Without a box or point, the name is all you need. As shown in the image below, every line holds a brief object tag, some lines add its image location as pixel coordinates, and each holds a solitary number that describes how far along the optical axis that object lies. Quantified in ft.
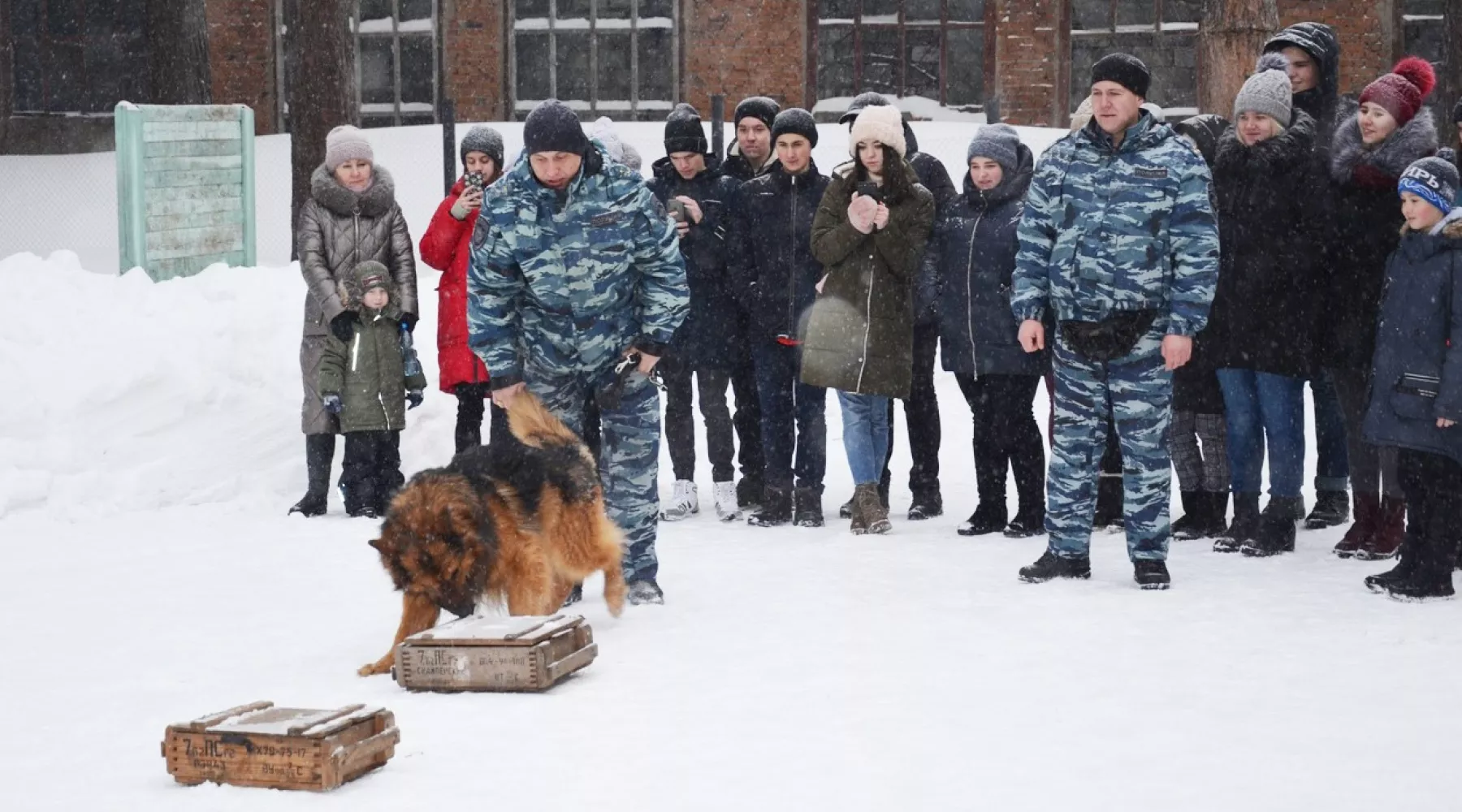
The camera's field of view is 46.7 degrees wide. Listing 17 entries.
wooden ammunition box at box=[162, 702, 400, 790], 14.87
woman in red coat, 28.43
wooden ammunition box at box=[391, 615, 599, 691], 17.99
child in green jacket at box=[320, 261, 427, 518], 29.25
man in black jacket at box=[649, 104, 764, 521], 29.37
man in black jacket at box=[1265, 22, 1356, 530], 26.17
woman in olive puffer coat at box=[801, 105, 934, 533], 27.04
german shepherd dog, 19.11
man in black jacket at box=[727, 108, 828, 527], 28.55
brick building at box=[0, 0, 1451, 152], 60.90
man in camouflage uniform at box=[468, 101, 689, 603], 21.38
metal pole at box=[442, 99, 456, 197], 45.78
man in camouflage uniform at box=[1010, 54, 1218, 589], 22.49
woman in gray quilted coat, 29.76
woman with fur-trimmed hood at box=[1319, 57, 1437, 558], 24.53
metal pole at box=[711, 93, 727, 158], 46.17
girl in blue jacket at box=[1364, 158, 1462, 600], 21.91
